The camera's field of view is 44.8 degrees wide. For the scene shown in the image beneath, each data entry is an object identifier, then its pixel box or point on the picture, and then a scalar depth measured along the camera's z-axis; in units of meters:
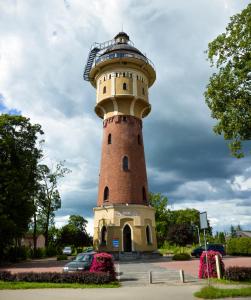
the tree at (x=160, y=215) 64.94
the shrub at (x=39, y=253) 45.71
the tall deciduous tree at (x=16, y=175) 27.88
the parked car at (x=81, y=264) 17.41
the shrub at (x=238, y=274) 14.58
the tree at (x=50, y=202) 47.51
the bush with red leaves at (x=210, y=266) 16.23
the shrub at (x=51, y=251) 49.46
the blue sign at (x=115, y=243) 30.56
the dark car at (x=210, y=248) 34.64
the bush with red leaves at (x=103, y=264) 15.66
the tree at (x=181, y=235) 45.72
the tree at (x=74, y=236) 67.75
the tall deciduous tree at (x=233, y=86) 15.45
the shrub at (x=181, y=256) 31.47
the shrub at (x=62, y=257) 37.56
